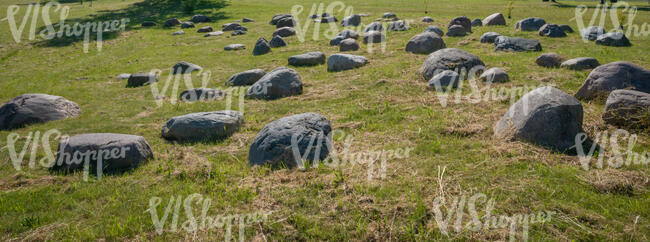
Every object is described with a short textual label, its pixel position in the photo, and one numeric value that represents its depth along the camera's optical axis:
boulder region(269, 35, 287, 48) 21.40
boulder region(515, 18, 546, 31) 20.83
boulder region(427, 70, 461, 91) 10.78
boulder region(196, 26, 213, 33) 29.80
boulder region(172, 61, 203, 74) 16.30
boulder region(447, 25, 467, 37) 20.23
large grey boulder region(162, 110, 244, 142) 8.46
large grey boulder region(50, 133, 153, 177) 6.90
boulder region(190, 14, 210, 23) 36.03
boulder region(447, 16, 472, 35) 21.17
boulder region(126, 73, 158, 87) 14.96
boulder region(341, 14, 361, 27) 27.58
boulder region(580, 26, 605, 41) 17.58
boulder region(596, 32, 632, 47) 16.02
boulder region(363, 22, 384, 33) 22.17
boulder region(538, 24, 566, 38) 18.83
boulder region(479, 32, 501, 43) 17.75
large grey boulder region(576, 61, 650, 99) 8.34
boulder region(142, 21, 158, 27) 34.19
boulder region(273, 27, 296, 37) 24.95
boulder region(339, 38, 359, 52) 18.11
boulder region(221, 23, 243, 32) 29.94
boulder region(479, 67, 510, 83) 11.18
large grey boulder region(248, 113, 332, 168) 6.86
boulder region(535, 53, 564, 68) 12.68
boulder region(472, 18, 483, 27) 23.74
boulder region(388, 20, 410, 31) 23.66
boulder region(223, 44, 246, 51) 21.64
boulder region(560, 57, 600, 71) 12.01
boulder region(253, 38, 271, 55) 19.56
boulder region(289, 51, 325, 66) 15.93
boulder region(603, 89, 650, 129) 7.00
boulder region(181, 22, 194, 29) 33.28
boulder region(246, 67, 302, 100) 11.66
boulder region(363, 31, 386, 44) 19.27
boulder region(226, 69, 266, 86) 13.49
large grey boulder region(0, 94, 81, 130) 9.85
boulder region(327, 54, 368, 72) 14.44
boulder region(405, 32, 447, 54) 16.08
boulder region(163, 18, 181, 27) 34.06
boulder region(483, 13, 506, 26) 23.91
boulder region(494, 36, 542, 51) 15.46
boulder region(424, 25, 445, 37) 20.20
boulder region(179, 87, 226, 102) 12.04
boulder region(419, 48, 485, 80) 11.88
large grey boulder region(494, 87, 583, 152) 6.70
